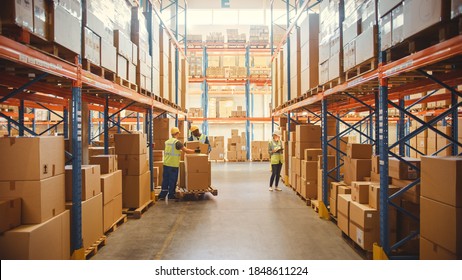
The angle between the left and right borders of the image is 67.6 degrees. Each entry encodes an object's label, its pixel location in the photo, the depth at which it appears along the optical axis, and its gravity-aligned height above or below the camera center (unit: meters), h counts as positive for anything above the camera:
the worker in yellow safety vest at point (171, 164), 7.88 -0.61
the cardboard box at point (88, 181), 4.27 -0.57
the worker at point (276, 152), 9.16 -0.39
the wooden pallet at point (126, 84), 5.82 +0.97
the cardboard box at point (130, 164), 6.63 -0.51
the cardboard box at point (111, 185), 5.17 -0.76
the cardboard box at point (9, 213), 3.12 -0.70
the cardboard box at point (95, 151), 6.98 -0.27
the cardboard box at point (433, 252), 3.06 -1.07
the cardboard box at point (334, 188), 5.92 -0.90
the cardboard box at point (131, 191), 6.71 -1.05
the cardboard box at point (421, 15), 3.05 +1.15
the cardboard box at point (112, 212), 5.27 -1.21
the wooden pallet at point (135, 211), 6.53 -1.42
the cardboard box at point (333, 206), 6.01 -1.22
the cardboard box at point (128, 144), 6.66 -0.12
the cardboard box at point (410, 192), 4.02 -0.65
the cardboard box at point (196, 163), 8.10 -0.60
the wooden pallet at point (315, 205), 6.98 -1.39
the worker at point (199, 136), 9.29 +0.04
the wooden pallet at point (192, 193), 8.15 -1.31
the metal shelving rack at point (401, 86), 3.13 +0.72
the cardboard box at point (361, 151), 5.70 -0.23
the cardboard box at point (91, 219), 4.36 -1.09
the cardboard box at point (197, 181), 8.17 -1.03
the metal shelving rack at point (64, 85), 3.12 +0.73
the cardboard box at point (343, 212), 4.96 -1.12
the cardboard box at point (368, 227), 4.32 -1.13
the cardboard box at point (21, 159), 3.37 -0.21
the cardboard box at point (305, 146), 8.18 -0.21
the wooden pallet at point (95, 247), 4.42 -1.46
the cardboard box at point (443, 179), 3.03 -0.39
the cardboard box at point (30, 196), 3.37 -0.57
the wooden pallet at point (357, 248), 4.37 -1.53
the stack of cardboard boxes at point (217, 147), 18.06 -0.51
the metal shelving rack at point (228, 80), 18.27 +3.07
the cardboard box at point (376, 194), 4.22 -0.72
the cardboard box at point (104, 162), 5.54 -0.39
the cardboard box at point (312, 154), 7.61 -0.37
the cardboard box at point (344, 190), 5.56 -0.85
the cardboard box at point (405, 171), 4.23 -0.42
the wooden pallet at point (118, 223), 5.59 -1.48
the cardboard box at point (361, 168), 5.50 -0.49
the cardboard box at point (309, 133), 8.17 +0.10
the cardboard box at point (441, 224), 2.99 -0.81
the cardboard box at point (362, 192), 4.66 -0.74
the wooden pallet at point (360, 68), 4.38 +0.99
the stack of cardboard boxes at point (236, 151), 18.17 -0.72
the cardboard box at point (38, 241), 3.09 -0.99
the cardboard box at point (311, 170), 7.64 -0.73
